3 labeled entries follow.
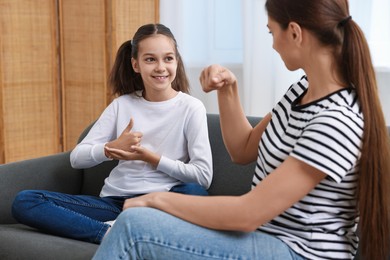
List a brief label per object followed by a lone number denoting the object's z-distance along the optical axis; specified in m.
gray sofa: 2.60
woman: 2.12
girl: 2.75
